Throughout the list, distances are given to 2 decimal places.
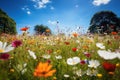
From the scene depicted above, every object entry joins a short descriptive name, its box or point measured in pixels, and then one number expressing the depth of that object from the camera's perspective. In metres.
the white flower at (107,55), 0.60
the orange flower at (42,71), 0.47
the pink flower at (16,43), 0.79
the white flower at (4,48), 0.67
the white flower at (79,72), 0.76
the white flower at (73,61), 0.80
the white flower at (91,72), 0.76
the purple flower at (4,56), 0.65
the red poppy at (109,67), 0.56
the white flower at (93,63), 0.79
